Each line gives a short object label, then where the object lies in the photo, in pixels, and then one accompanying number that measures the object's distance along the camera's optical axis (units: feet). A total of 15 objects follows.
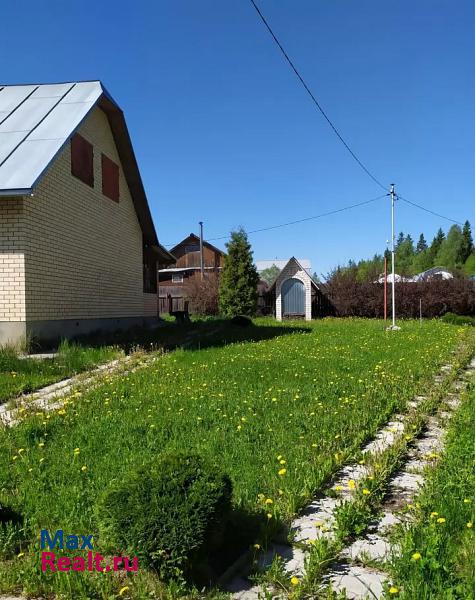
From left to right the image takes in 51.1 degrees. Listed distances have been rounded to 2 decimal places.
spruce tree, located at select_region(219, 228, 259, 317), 86.63
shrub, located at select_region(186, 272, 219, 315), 97.81
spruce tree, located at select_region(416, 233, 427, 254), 476.54
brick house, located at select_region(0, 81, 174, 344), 32.58
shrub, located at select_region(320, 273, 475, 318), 84.12
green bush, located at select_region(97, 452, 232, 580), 8.27
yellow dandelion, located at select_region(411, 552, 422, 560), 8.20
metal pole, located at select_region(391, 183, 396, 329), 61.76
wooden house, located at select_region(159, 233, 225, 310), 162.50
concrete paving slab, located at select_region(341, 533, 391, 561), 9.12
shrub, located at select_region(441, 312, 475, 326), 68.58
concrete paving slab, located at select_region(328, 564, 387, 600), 8.11
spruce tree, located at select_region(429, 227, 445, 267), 332.02
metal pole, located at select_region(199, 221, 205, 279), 135.77
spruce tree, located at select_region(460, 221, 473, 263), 299.17
